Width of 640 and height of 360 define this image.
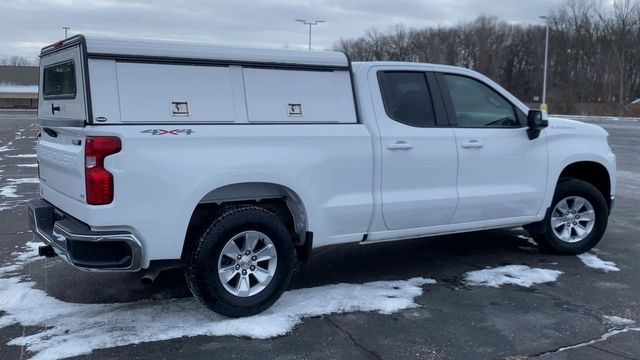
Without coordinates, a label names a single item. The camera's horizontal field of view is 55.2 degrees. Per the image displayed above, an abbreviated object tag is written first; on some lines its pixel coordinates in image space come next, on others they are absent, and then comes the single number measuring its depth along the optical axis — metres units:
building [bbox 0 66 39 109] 72.12
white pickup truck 4.18
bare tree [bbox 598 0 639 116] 55.84
